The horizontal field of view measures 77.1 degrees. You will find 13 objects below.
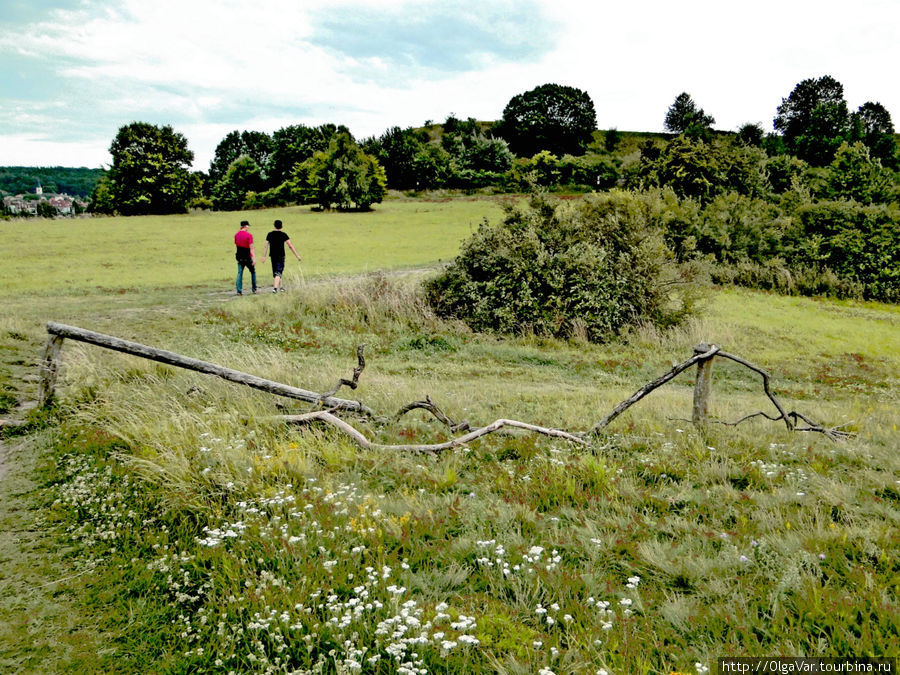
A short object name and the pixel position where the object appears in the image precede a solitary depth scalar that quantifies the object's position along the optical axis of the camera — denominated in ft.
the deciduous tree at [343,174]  170.30
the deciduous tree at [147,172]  176.96
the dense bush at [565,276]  54.49
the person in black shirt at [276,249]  67.15
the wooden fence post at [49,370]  25.27
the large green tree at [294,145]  223.10
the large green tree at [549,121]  262.47
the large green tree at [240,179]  231.71
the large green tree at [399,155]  205.98
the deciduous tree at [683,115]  246.19
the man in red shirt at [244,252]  63.46
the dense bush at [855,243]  81.35
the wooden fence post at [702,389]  22.10
